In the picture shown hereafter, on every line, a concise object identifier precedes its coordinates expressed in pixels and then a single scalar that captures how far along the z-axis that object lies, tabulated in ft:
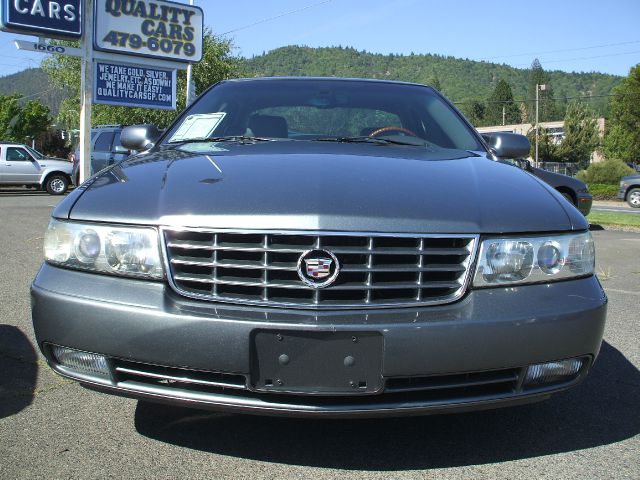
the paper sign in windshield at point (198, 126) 11.51
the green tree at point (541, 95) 383.45
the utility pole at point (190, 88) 61.26
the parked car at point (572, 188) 37.52
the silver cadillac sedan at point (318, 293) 6.93
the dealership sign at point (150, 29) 45.62
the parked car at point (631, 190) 75.87
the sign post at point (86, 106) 35.49
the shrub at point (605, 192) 97.55
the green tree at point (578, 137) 202.59
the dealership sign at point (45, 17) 39.45
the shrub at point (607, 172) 120.16
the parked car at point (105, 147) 54.01
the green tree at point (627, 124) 182.29
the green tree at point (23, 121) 202.59
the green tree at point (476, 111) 370.94
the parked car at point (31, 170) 73.15
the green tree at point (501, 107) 387.14
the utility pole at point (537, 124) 189.24
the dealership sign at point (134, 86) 46.57
